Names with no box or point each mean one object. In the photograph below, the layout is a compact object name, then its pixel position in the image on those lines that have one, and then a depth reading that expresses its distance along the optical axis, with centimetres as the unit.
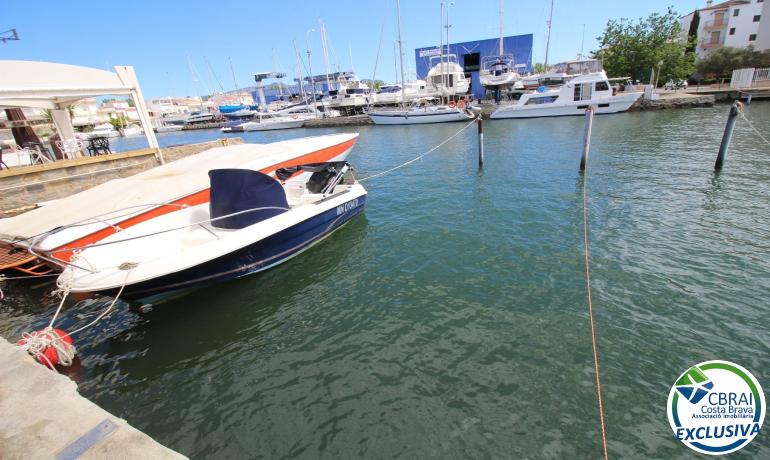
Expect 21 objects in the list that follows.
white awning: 1035
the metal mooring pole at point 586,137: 1383
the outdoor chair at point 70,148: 1377
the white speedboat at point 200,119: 8248
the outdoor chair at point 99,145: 1527
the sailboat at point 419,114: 3844
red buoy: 452
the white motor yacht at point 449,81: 5072
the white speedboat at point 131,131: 7112
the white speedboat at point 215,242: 561
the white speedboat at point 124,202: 670
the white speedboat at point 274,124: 5353
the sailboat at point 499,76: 5006
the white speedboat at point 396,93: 5297
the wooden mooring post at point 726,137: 1228
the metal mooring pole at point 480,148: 1586
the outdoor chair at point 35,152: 1338
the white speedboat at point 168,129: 8062
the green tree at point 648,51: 4116
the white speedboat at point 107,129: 6488
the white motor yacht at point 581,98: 3356
